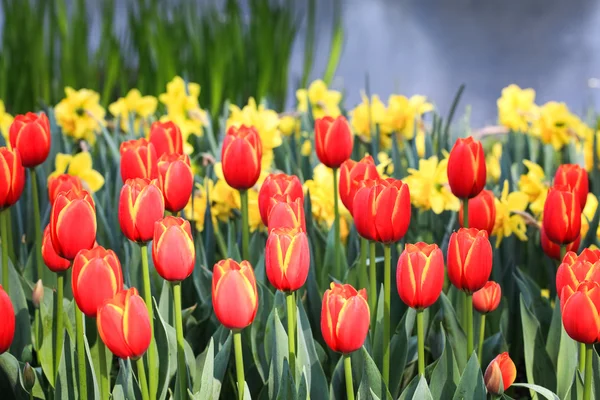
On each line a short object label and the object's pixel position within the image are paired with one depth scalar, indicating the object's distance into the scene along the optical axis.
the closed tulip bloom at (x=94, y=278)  2.90
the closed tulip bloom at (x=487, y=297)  3.12
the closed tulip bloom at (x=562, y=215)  3.14
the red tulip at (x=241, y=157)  3.18
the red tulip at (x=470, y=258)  3.00
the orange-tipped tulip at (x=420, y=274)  2.95
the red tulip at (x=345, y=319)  2.90
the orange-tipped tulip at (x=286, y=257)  2.92
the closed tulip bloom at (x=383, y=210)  3.01
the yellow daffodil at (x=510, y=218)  3.42
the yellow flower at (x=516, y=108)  5.24
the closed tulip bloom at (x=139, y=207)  2.97
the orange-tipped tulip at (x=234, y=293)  2.89
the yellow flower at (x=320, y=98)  5.39
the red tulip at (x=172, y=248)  2.93
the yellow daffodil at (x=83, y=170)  3.61
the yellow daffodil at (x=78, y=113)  4.93
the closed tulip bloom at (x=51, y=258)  3.06
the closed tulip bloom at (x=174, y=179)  3.06
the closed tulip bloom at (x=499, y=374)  2.99
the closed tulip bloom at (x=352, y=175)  3.16
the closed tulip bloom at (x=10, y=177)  3.11
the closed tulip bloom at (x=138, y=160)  3.15
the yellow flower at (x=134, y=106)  5.33
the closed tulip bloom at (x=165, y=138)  3.29
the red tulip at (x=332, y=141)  3.30
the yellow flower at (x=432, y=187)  3.48
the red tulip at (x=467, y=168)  3.15
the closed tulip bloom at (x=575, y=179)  3.27
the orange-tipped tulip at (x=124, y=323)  2.88
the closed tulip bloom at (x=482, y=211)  3.24
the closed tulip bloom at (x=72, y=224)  2.94
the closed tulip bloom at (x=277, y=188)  3.11
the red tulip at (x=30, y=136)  3.27
